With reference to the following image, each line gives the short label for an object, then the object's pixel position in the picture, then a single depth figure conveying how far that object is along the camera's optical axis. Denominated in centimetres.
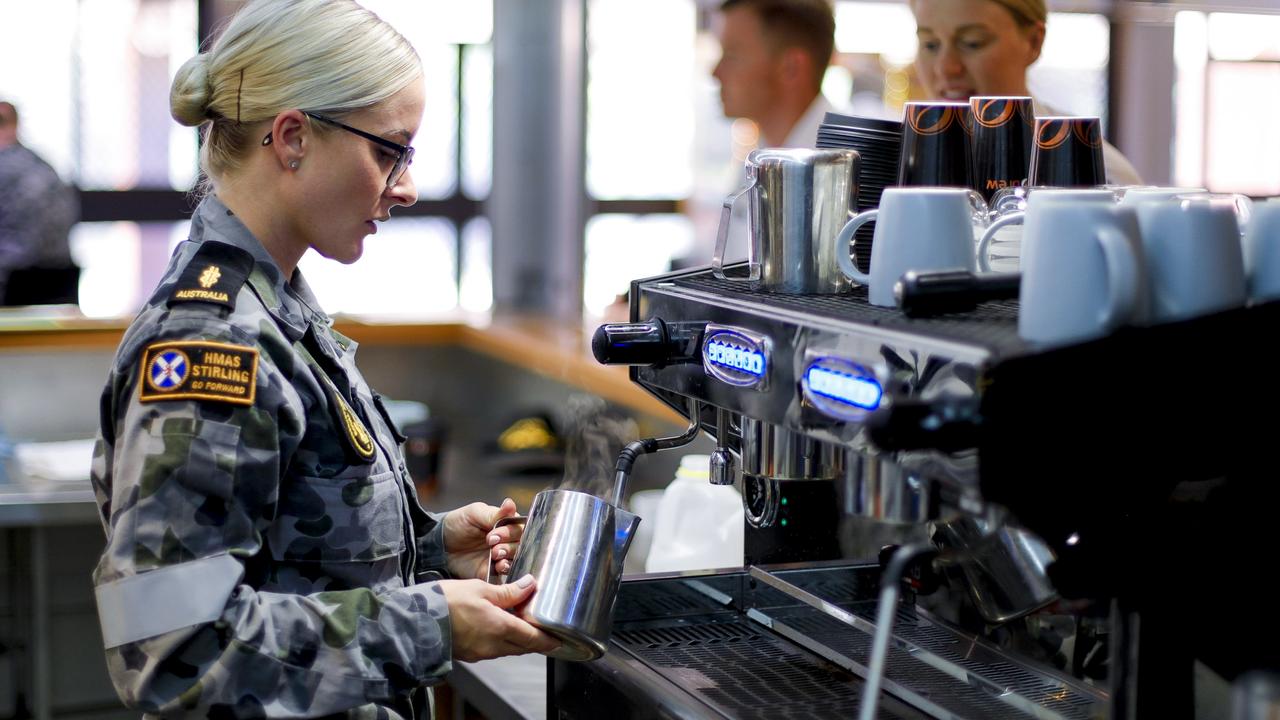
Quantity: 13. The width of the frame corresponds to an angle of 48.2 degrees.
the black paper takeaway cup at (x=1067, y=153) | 123
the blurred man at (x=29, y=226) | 579
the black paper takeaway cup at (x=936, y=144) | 128
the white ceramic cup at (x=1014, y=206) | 95
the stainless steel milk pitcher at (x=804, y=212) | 119
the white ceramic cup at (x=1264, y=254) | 97
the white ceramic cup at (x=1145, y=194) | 105
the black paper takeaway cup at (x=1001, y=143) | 129
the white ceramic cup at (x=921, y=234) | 104
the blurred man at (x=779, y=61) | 315
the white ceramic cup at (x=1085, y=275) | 88
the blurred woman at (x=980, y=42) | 225
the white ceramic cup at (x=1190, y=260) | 92
